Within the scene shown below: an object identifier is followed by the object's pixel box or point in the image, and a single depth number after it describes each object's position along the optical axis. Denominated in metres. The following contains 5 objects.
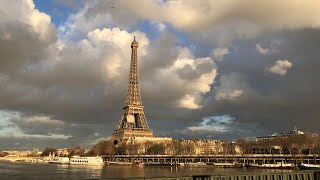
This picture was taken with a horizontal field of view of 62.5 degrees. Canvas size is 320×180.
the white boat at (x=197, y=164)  103.63
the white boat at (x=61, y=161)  128.28
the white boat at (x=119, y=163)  116.04
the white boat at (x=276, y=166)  81.63
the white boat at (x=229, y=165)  94.27
